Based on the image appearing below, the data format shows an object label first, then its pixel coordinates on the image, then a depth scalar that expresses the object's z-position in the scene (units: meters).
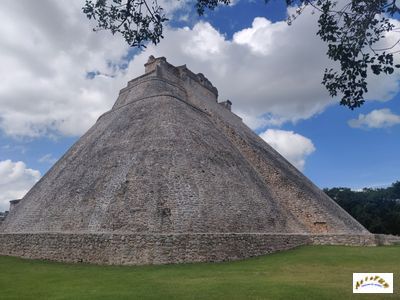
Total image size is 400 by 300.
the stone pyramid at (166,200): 15.38
